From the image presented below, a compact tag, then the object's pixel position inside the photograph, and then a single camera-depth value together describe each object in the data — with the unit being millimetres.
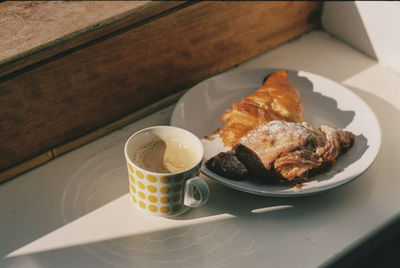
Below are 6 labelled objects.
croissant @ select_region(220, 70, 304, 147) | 1017
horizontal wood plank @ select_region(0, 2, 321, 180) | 973
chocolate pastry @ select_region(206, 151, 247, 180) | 921
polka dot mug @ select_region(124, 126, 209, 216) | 845
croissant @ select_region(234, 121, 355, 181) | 921
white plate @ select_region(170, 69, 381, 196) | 926
